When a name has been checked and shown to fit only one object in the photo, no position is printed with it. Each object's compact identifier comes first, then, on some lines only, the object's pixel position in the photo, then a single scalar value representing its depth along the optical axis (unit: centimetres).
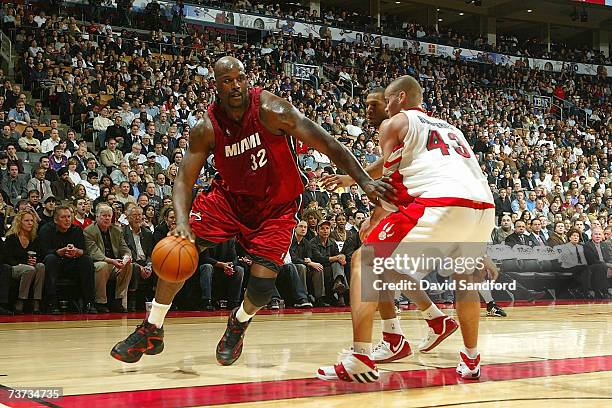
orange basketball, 359
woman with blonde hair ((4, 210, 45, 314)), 759
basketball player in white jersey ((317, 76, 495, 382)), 354
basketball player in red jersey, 388
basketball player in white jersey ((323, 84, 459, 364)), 433
